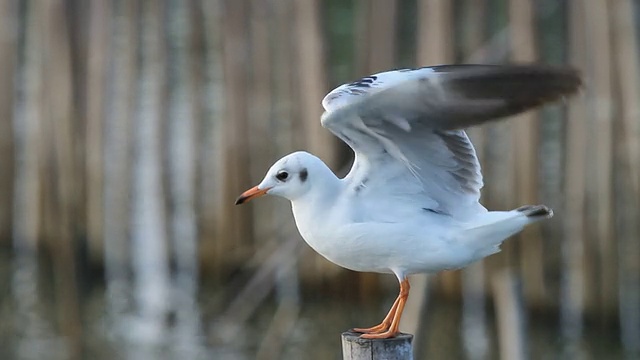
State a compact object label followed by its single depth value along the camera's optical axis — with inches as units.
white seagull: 315.9
